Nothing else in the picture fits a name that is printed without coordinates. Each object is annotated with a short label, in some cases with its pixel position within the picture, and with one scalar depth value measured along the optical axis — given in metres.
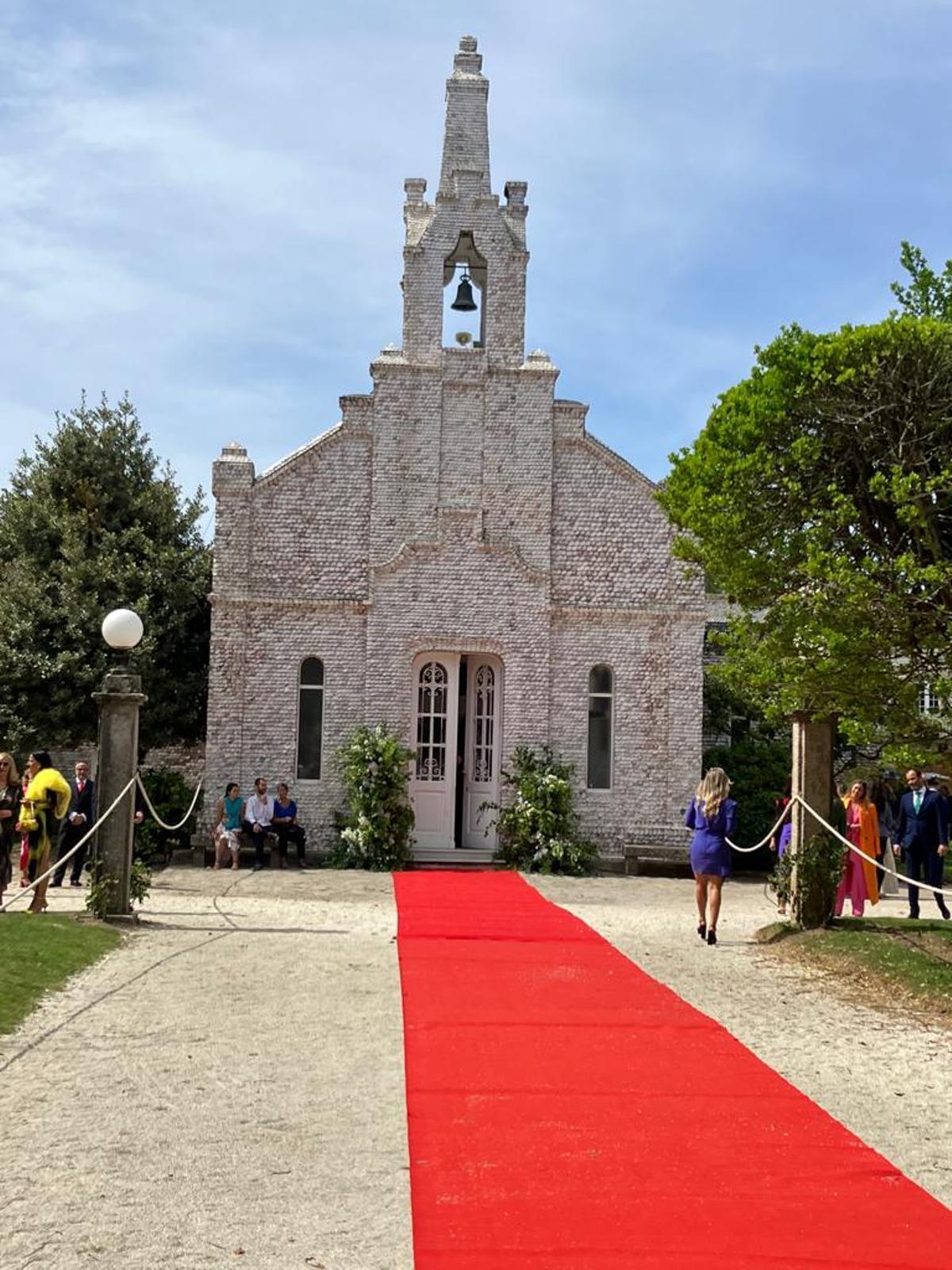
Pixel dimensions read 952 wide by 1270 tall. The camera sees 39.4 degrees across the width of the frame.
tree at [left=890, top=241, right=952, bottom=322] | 11.60
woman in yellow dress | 13.67
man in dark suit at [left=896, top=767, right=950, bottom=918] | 15.93
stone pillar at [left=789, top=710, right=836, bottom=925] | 13.05
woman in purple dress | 12.49
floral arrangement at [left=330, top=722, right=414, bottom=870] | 19.22
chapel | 20.22
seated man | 19.30
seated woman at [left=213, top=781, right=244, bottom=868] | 19.12
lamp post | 12.98
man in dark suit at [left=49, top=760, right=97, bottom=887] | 16.39
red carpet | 4.89
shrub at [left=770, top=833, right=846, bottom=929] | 12.86
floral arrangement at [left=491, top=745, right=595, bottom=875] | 19.33
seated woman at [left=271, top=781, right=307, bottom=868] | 19.38
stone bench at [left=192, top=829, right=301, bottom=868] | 19.55
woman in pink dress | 13.20
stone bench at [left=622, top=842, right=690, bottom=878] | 19.83
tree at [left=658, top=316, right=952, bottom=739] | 10.97
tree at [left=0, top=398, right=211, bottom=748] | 21.19
